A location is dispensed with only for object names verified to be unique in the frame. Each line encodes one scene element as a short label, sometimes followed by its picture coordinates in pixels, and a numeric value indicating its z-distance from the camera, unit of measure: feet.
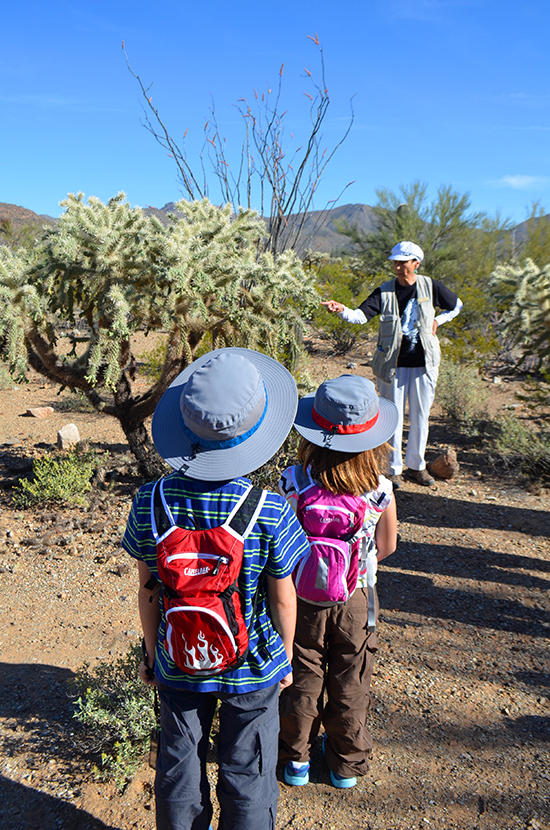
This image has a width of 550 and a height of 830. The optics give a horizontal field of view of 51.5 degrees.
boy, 4.47
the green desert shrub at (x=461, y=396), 22.67
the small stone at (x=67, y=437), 18.61
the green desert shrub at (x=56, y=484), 14.29
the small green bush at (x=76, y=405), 23.45
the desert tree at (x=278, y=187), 17.93
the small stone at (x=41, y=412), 22.44
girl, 6.10
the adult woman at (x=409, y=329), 14.25
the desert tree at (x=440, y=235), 45.21
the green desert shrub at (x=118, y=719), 6.99
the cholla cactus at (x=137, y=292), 12.84
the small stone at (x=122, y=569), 11.87
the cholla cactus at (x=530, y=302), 15.25
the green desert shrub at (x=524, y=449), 17.11
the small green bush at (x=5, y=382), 14.80
